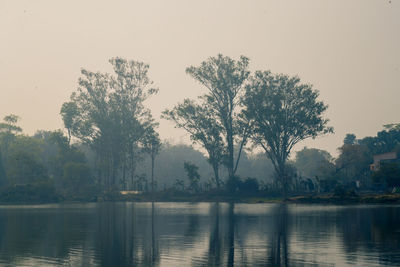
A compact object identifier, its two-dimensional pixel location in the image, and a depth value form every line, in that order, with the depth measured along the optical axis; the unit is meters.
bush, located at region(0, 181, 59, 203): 83.75
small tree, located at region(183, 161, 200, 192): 93.75
